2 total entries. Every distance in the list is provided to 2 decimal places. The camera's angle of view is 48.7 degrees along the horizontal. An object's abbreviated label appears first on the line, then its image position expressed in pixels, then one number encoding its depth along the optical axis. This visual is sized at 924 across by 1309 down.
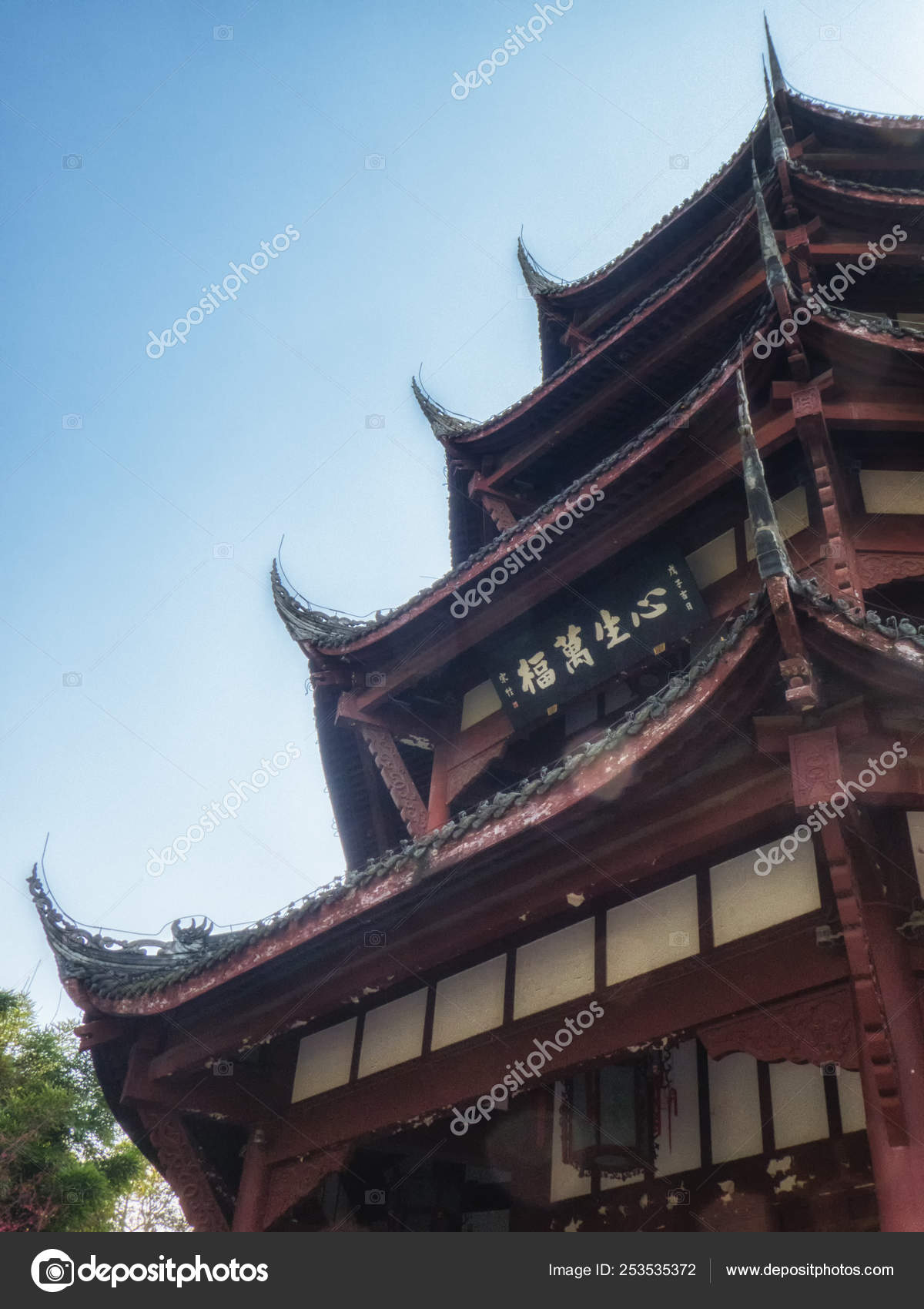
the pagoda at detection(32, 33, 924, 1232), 5.40
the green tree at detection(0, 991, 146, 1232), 20.28
